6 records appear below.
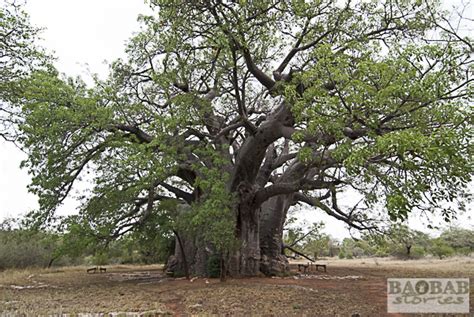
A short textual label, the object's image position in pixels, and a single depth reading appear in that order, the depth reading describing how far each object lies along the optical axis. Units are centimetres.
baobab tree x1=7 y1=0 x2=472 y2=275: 636
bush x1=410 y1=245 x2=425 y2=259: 3291
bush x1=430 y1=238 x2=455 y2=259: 3200
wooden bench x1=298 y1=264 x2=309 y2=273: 1668
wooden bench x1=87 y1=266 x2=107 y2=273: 1910
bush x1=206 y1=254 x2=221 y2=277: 1277
